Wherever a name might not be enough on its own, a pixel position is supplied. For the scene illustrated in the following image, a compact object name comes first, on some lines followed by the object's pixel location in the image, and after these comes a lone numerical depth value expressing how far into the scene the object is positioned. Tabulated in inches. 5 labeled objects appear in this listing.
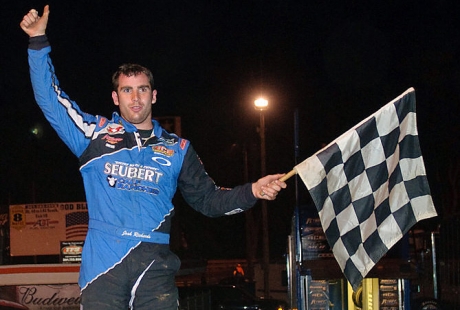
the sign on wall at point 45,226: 979.3
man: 171.5
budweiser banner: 396.8
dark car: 613.1
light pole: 1037.2
